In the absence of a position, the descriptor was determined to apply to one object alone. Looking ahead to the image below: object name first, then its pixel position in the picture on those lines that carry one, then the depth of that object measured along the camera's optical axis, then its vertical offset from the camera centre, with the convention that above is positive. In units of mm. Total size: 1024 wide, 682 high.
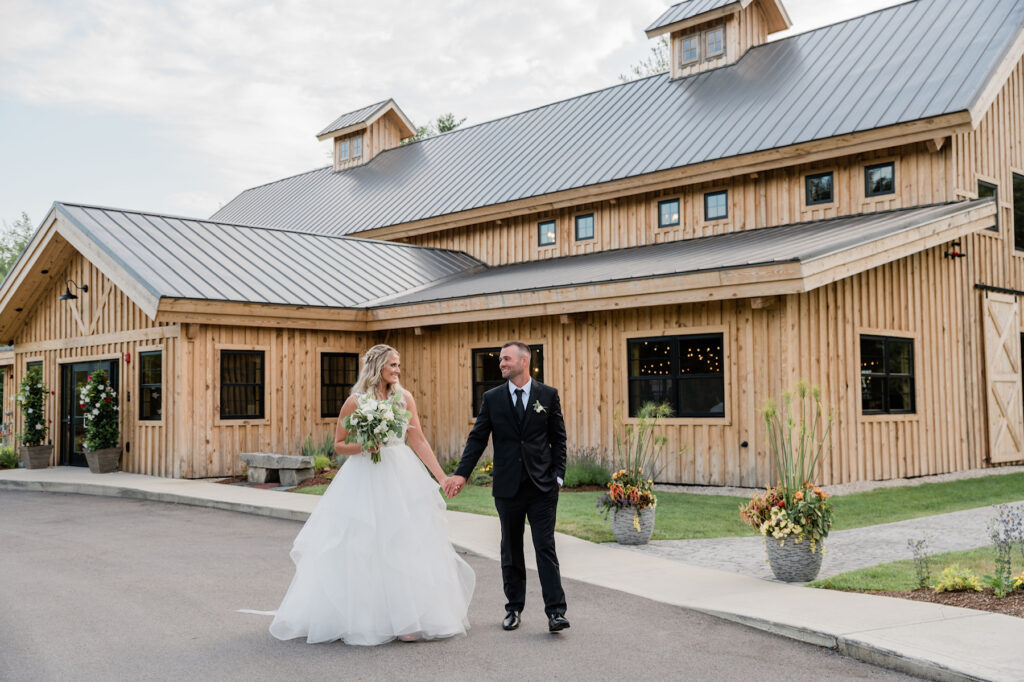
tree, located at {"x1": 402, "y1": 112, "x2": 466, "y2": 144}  57281 +16260
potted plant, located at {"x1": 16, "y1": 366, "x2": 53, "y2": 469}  19781 -673
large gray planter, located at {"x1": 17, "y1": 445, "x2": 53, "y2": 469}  19719 -1363
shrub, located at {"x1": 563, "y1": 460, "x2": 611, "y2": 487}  14781 -1472
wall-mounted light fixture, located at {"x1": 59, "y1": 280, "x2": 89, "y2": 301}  19023 +2060
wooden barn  14219 +1801
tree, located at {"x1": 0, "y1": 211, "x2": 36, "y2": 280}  65750 +11158
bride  6031 -1172
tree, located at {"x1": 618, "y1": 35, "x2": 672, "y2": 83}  47594 +16811
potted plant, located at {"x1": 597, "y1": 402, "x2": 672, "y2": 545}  9562 -1282
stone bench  15125 -1324
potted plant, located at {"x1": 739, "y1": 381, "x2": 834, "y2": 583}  7641 -1207
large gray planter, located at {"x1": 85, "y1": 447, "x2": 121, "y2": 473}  17703 -1313
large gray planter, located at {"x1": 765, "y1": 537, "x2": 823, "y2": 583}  7634 -1498
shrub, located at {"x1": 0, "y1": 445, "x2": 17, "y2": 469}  20453 -1452
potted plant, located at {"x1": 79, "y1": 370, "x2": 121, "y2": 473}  17734 -634
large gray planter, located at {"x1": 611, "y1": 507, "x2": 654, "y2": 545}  9602 -1499
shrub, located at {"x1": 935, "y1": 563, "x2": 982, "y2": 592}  7027 -1564
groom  6156 -567
